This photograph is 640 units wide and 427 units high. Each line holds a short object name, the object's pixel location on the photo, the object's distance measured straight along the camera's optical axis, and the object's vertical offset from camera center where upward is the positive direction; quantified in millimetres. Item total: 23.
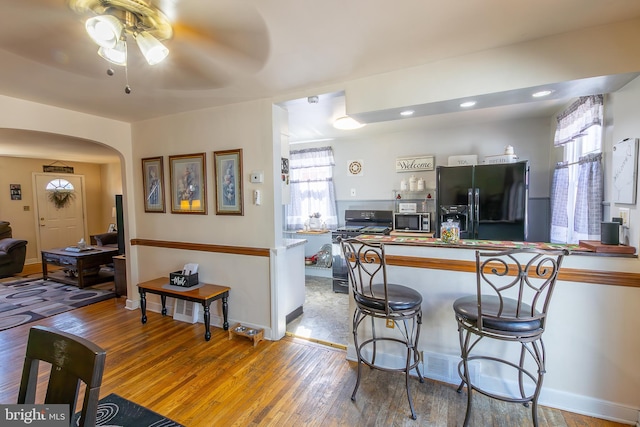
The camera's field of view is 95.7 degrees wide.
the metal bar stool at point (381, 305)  1894 -685
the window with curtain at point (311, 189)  5152 +263
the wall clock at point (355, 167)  4934 +609
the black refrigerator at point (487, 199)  3402 +26
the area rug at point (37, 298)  3526 -1314
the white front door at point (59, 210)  6531 -114
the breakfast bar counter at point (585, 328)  1791 -826
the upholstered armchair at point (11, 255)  5199 -899
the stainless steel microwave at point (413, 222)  4238 -295
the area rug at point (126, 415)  1809 -1364
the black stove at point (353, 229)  4301 -416
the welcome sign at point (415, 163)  4367 +592
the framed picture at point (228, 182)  3012 +236
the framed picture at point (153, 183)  3525 +261
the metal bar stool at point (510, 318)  1581 -664
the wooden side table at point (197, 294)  2842 -910
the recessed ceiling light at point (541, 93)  1954 +739
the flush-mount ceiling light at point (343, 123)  3377 +974
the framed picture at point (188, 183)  3234 +239
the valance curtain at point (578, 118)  2422 +775
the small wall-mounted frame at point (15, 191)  6089 +318
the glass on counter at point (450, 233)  2236 -243
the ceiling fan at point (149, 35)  1416 +984
